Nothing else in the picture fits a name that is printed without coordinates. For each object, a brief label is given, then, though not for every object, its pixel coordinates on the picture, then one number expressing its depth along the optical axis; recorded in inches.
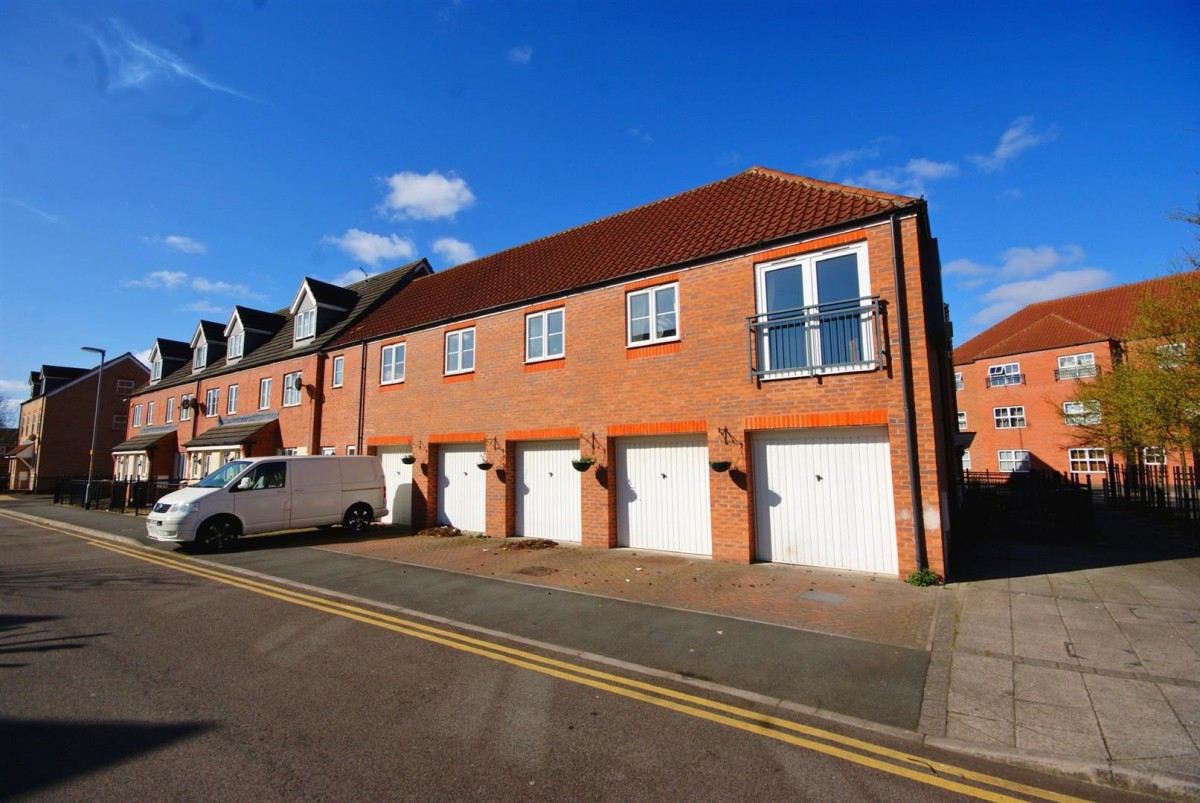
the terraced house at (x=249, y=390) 788.6
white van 471.5
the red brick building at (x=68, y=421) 1571.1
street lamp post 937.3
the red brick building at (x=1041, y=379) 1274.6
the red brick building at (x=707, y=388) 339.9
